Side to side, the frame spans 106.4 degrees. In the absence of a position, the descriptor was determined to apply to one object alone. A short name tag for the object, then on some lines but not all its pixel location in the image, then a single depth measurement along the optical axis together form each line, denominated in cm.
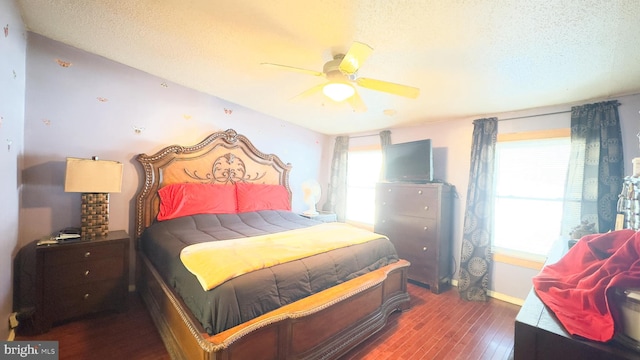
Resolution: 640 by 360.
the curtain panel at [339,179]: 442
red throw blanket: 75
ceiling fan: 168
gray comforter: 130
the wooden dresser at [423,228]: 295
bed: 133
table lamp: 197
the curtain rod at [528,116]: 253
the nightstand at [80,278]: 183
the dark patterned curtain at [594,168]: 221
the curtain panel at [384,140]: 387
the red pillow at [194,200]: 261
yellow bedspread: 141
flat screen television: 314
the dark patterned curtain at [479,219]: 282
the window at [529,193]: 261
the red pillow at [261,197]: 315
